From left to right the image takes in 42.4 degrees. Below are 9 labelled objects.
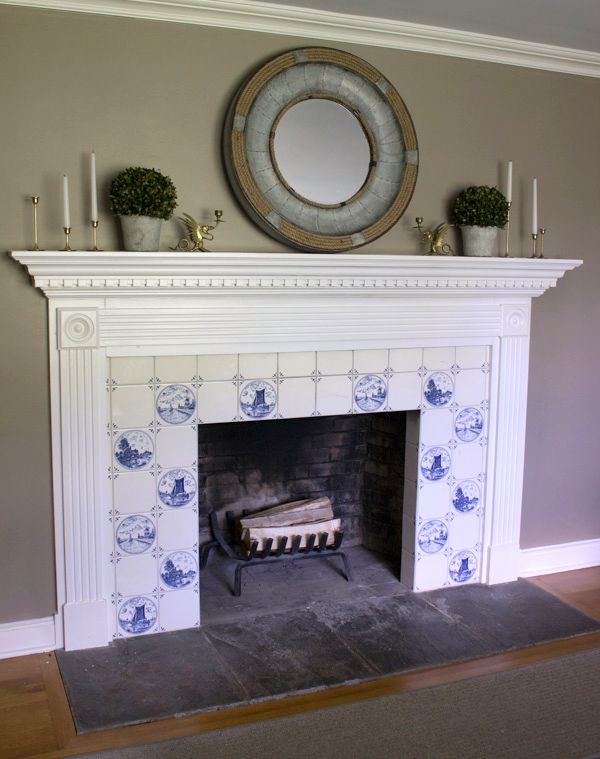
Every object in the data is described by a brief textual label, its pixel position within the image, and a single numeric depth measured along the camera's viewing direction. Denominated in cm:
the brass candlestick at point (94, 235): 265
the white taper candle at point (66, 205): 258
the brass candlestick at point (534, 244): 332
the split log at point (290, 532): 340
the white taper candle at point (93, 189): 262
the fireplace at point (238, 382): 274
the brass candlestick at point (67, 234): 262
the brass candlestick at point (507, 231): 329
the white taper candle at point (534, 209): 321
